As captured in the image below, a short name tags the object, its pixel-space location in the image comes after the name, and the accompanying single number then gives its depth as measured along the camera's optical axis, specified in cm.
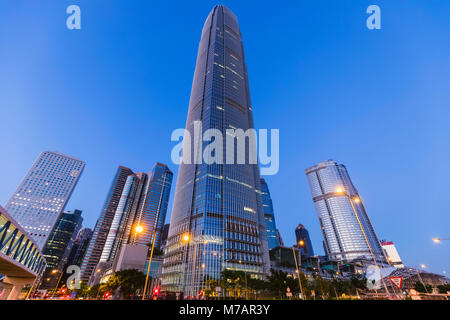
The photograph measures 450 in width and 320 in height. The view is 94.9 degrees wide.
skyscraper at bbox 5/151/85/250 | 18200
